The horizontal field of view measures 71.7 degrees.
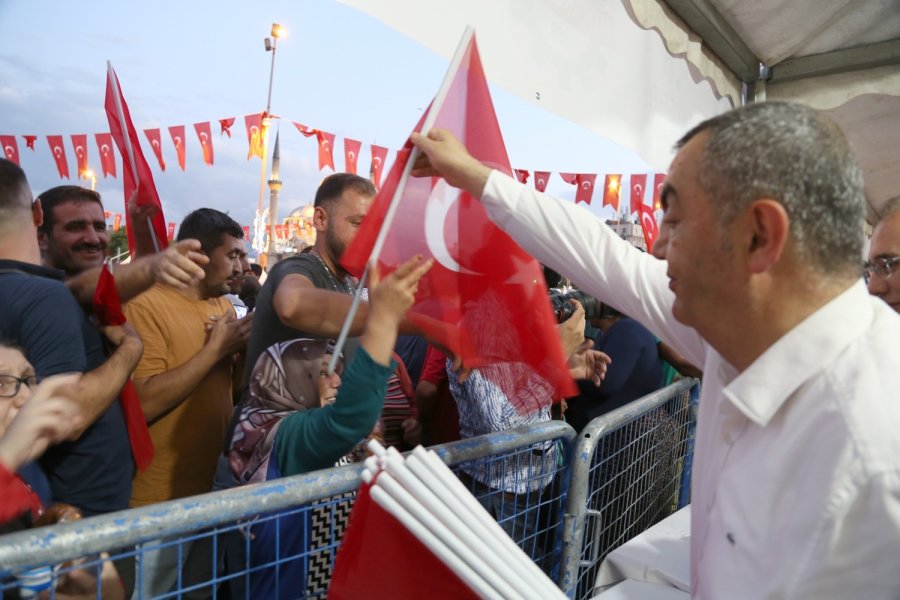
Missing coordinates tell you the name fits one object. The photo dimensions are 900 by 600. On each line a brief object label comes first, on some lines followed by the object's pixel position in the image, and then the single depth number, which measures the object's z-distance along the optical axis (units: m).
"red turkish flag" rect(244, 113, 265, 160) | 11.76
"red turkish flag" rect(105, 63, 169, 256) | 2.06
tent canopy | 2.11
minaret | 30.62
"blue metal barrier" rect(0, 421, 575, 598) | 1.02
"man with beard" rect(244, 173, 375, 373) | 2.01
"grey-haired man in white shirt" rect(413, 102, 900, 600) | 0.94
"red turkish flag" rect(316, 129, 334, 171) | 11.10
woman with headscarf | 1.53
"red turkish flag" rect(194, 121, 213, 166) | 11.05
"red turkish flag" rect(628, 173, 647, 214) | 9.74
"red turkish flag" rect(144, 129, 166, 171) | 9.72
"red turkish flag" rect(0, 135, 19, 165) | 9.21
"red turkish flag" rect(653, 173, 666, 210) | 8.69
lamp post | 26.23
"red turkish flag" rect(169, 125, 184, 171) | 10.23
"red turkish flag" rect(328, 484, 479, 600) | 1.16
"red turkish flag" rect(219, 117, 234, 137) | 11.50
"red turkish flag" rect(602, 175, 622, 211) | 10.34
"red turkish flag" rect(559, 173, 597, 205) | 10.37
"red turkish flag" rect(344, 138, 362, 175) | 10.81
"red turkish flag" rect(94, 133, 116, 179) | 9.45
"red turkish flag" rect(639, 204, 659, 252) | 9.03
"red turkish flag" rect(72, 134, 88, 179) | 9.35
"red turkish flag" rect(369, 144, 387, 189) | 10.73
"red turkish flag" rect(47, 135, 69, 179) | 9.45
